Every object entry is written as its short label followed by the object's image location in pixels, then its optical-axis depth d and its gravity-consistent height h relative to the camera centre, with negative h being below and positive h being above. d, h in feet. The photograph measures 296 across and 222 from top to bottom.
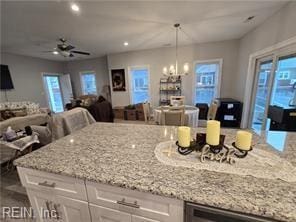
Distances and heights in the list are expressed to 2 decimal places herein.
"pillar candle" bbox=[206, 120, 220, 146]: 2.91 -1.09
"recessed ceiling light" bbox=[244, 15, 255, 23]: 9.56 +3.92
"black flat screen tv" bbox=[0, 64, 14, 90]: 15.61 +0.79
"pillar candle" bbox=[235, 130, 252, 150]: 2.94 -1.27
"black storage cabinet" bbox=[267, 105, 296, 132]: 6.67 -2.01
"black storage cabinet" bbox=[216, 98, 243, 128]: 13.46 -3.18
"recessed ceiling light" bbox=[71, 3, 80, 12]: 7.57 +4.04
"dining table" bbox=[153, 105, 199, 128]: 10.61 -2.70
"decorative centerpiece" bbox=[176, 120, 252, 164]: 2.95 -1.41
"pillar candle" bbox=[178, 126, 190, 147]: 3.25 -1.28
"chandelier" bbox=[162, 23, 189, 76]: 10.76 +1.01
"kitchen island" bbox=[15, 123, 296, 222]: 2.07 -1.70
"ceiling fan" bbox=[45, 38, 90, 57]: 11.16 +2.72
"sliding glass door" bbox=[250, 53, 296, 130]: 7.98 -0.57
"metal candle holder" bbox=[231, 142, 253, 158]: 3.04 -1.59
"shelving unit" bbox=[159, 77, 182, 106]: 17.61 -1.06
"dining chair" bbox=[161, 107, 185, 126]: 8.80 -2.23
